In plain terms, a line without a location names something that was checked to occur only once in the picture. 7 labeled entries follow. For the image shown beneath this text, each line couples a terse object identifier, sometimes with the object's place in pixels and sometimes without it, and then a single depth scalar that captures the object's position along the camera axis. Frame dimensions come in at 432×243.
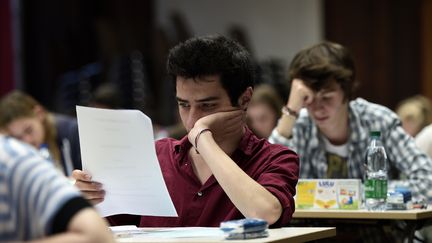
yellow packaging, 6.29
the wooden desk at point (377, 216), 5.72
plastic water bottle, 6.12
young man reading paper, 4.55
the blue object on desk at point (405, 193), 6.01
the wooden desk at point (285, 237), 3.92
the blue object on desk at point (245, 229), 3.95
